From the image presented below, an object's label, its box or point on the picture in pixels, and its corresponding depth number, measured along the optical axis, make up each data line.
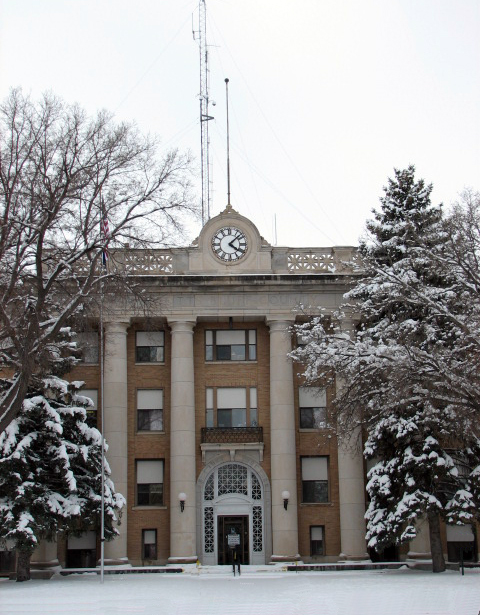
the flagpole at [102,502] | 30.86
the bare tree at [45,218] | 23.23
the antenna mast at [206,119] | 51.09
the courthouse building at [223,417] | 39.25
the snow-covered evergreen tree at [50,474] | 31.62
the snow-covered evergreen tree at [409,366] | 25.14
